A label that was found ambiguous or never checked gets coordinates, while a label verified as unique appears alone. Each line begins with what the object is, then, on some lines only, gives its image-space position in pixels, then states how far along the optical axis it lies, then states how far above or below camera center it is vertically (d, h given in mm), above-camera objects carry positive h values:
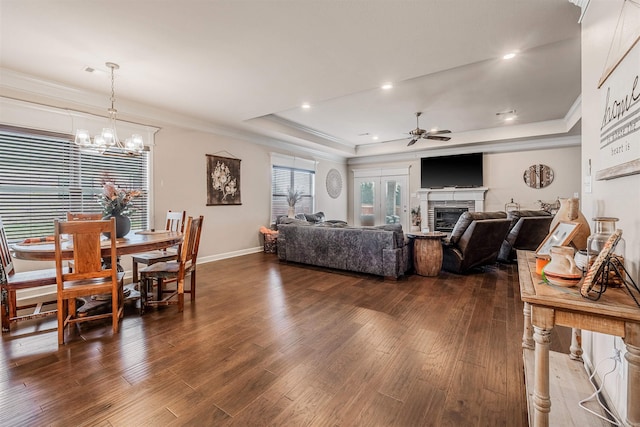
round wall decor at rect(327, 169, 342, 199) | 8695 +858
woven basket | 6172 -745
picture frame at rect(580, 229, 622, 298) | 1062 -212
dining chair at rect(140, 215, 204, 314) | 2857 -633
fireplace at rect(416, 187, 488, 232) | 7234 +277
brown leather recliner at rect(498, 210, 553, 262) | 4812 -392
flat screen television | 7250 +1058
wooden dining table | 2277 -327
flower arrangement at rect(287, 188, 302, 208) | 7007 +324
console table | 969 -412
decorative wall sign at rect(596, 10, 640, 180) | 1166 +423
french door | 8477 +415
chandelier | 3061 +793
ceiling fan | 5144 +1439
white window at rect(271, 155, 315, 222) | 6816 +724
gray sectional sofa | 3971 -591
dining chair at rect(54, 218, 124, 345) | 2236 -506
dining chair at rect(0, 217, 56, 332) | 2365 -630
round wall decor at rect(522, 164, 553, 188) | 6571 +818
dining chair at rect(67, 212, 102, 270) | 3259 -74
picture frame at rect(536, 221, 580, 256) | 1489 -145
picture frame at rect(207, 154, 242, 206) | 5402 +593
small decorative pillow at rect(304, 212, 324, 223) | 7020 -189
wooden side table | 4129 -649
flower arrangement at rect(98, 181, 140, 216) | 2846 +102
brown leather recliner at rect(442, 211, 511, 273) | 4062 -473
